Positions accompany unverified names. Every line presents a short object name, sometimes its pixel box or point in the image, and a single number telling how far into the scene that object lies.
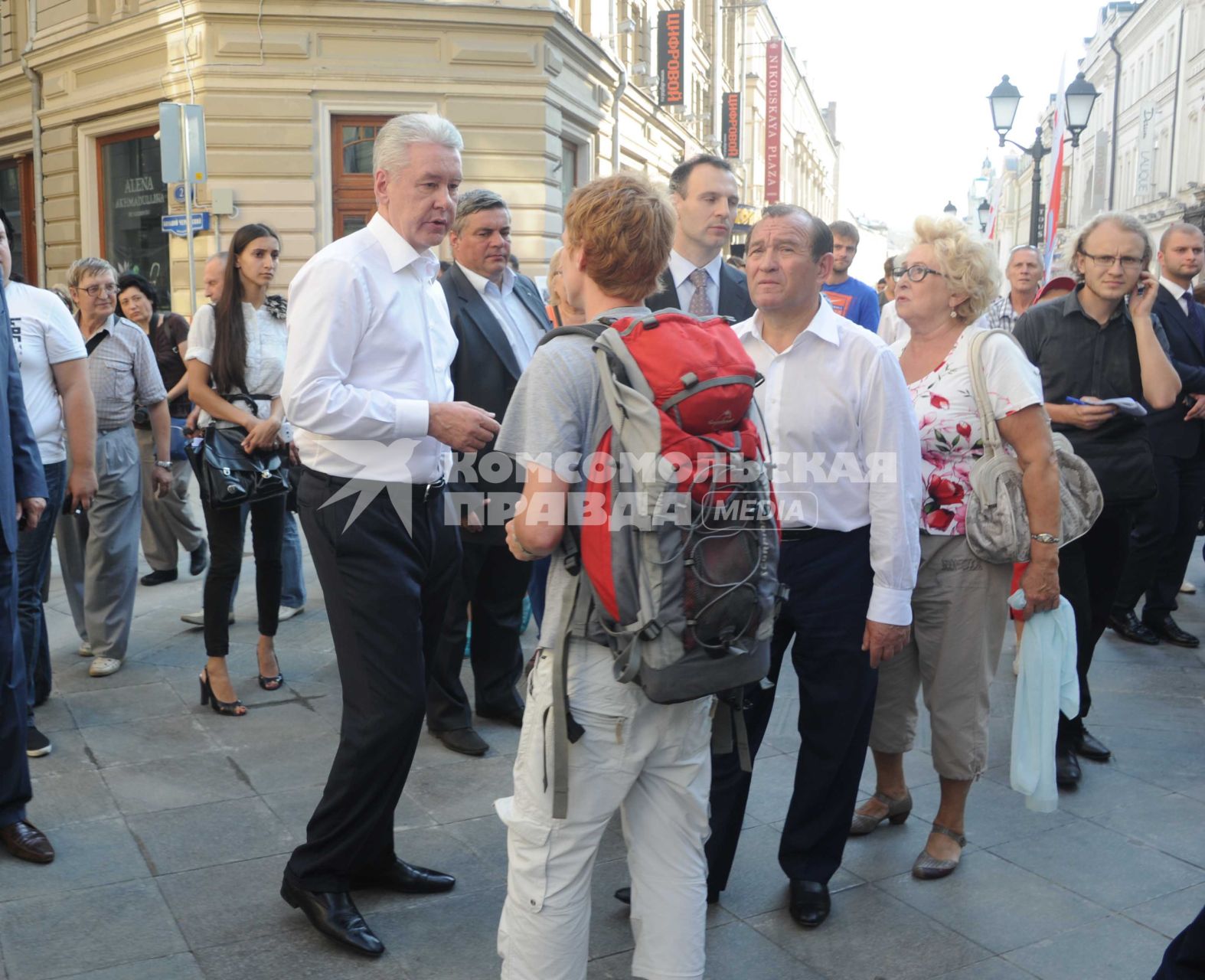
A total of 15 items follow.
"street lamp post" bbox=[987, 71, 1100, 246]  15.98
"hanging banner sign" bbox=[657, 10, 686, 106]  26.28
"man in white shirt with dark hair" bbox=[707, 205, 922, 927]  3.27
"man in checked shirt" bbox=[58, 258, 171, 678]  5.87
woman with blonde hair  3.59
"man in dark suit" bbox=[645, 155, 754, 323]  4.84
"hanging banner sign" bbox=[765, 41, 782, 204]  43.28
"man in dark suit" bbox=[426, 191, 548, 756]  4.97
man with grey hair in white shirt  3.14
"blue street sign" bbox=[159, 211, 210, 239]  11.80
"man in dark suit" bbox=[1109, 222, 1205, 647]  6.21
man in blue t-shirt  6.98
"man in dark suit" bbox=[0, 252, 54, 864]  3.67
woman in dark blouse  7.80
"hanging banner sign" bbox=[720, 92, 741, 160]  36.34
